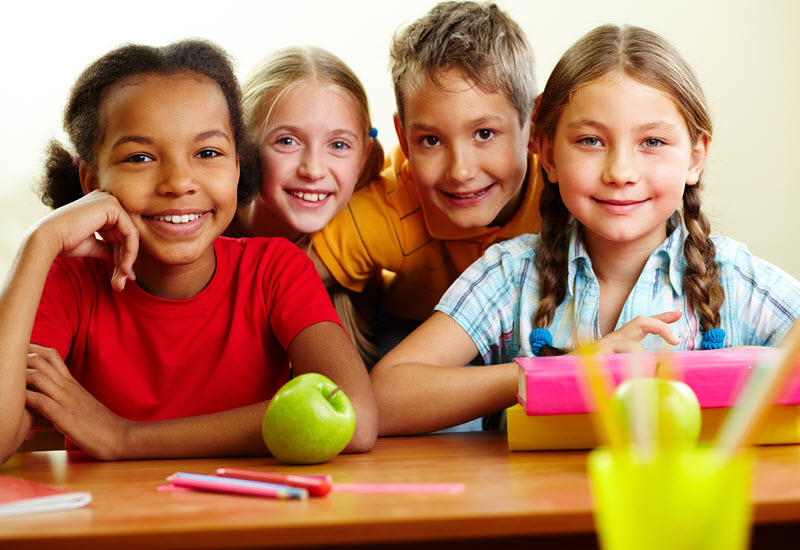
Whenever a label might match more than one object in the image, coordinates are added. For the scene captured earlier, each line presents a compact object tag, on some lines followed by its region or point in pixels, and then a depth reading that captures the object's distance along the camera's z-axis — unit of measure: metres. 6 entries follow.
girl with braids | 1.32
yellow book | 1.00
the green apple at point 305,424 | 0.98
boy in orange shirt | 1.65
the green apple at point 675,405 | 0.82
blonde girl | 1.77
